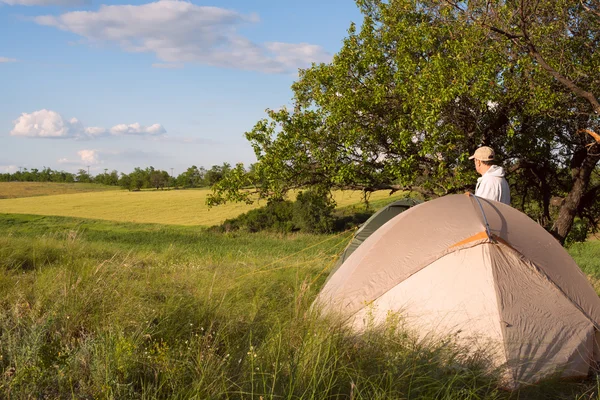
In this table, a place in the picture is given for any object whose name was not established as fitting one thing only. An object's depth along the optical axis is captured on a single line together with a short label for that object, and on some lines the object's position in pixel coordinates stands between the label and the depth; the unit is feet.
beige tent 18.31
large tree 36.32
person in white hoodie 22.99
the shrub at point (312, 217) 113.50
